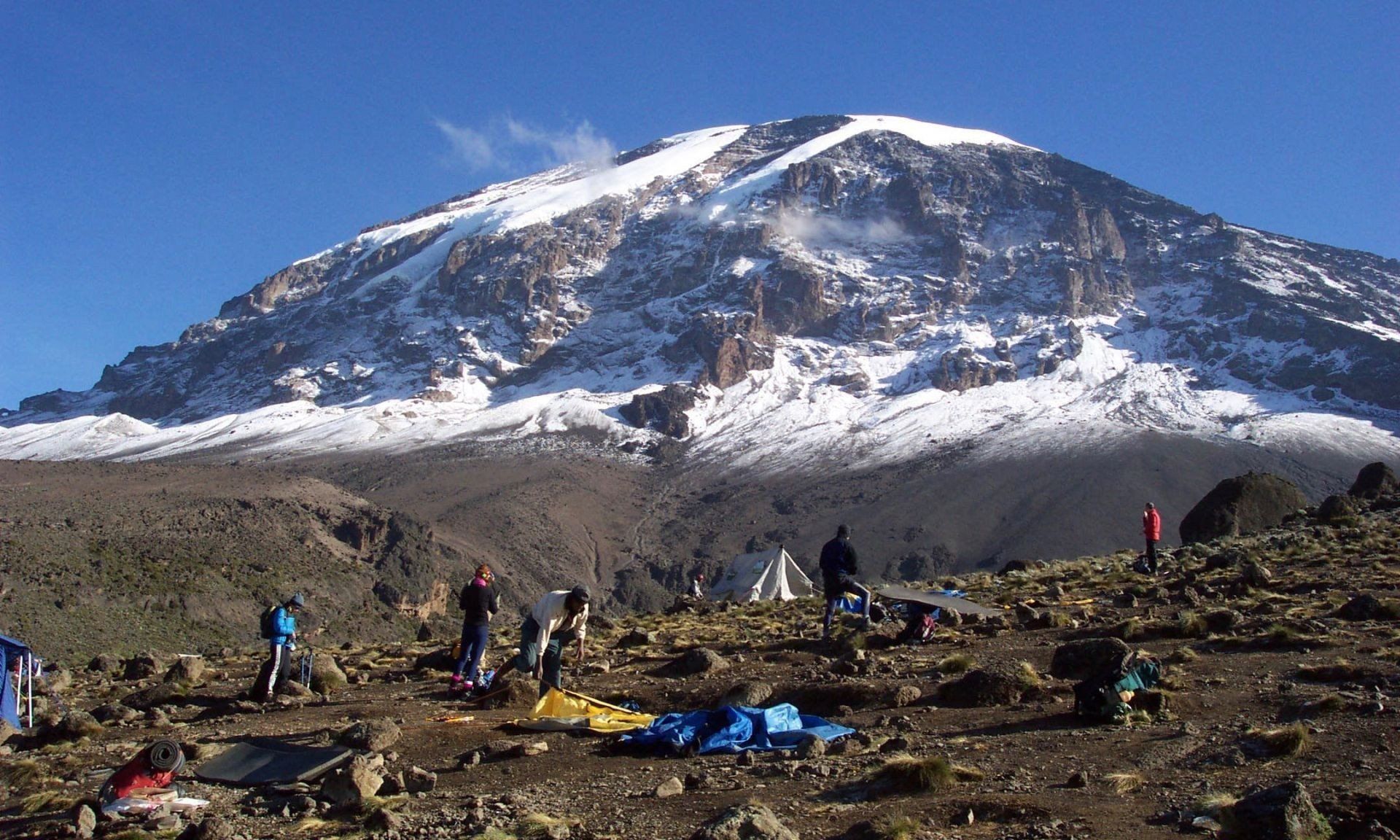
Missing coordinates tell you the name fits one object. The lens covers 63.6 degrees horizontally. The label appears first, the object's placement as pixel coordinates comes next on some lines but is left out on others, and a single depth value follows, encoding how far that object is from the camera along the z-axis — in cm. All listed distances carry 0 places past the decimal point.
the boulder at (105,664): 1902
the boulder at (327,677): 1417
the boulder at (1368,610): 1254
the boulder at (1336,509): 2519
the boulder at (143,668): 1738
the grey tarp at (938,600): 1576
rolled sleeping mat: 788
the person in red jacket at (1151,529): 2025
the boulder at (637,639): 1666
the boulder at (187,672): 1583
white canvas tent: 3681
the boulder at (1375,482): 3016
